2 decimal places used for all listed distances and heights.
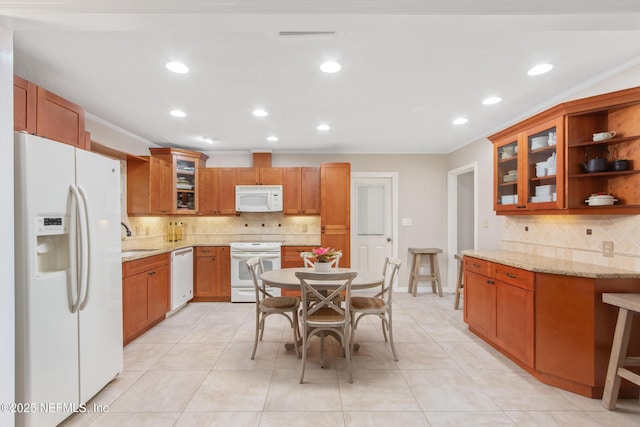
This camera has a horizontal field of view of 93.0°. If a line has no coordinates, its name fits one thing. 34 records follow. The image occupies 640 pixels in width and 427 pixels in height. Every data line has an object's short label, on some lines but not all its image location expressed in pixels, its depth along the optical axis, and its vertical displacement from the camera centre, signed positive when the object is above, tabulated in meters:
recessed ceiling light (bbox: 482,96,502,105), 2.98 +1.12
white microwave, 5.05 +0.27
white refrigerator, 1.66 -0.40
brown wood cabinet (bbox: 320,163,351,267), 5.03 +0.14
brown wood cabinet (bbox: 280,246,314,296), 4.91 -0.71
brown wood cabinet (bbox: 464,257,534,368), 2.50 -0.87
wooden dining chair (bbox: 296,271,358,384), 2.42 -0.84
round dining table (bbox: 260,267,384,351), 2.62 -0.62
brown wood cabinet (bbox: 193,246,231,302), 4.87 -0.99
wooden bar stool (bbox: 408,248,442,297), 5.04 -0.93
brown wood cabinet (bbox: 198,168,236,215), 5.13 +0.38
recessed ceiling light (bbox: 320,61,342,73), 2.28 +1.12
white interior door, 5.44 -0.14
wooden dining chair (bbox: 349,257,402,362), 2.75 -0.88
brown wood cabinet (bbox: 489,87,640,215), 2.29 +0.51
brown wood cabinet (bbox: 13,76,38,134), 2.07 +0.75
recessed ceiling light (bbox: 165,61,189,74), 2.28 +1.12
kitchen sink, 3.28 -0.47
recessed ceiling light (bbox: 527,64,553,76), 2.34 +1.13
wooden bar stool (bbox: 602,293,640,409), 1.98 -0.93
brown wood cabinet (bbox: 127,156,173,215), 4.23 +0.37
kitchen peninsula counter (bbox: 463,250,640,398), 2.16 -0.83
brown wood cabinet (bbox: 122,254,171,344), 3.13 -0.93
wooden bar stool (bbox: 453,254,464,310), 4.28 -1.08
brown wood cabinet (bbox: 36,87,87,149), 2.27 +0.75
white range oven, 4.80 -0.82
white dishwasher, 4.18 -0.94
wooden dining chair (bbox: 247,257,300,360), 2.85 -0.90
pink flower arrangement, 2.96 -0.42
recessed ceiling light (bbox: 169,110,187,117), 3.35 +1.12
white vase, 2.95 -0.52
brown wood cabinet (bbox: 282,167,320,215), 5.15 +0.41
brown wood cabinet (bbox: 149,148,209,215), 4.70 +0.59
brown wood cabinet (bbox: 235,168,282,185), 5.14 +0.62
